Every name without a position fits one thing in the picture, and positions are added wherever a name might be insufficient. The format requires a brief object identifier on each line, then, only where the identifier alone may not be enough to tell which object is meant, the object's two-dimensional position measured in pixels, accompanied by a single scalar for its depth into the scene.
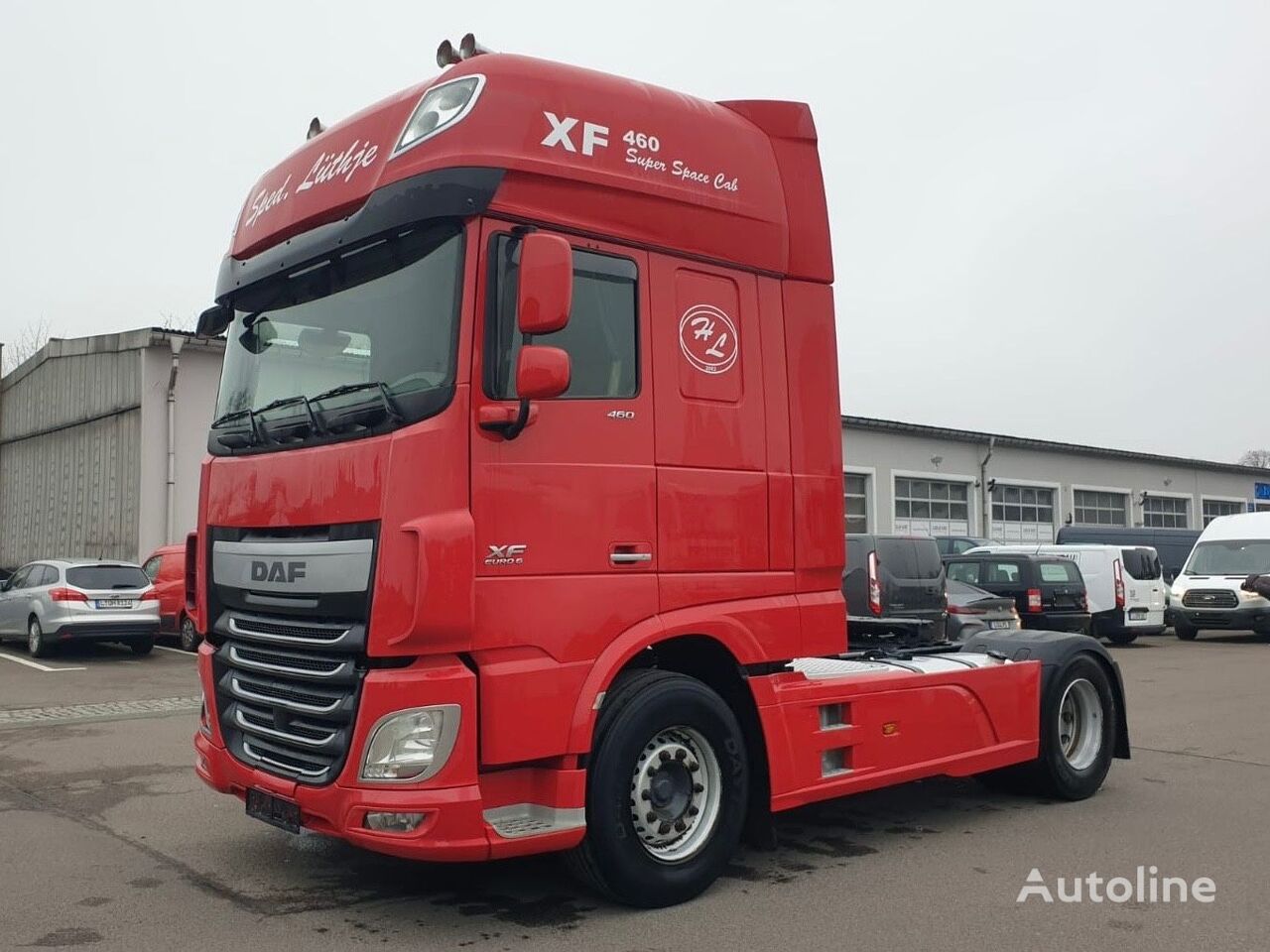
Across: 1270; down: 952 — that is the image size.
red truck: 4.66
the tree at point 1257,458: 86.25
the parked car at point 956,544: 27.12
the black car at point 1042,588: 18.39
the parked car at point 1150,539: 29.81
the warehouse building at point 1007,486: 35.54
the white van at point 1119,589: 20.23
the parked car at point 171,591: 18.61
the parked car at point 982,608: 15.31
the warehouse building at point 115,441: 23.09
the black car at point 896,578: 11.87
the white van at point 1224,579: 21.45
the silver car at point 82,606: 16.78
